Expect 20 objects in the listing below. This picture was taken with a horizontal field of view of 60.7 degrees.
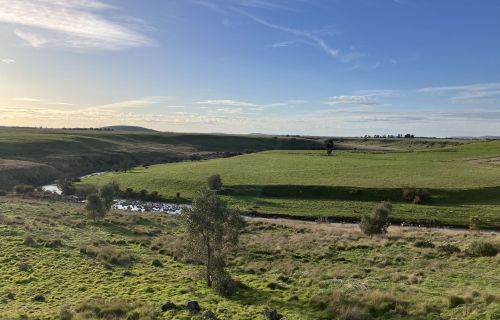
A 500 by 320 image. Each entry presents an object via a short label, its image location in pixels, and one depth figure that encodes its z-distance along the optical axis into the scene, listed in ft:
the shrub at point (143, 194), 269.52
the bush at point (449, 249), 116.47
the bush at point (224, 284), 86.69
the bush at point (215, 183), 265.54
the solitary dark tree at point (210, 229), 95.30
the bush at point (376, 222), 157.17
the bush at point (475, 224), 172.86
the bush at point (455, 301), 69.51
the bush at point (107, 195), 192.75
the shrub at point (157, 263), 113.25
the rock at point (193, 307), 72.94
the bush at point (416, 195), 221.87
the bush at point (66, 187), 272.92
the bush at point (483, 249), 109.09
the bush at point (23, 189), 264.31
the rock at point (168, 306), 75.05
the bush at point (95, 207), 175.52
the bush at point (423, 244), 128.32
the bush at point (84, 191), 268.00
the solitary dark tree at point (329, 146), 478.72
